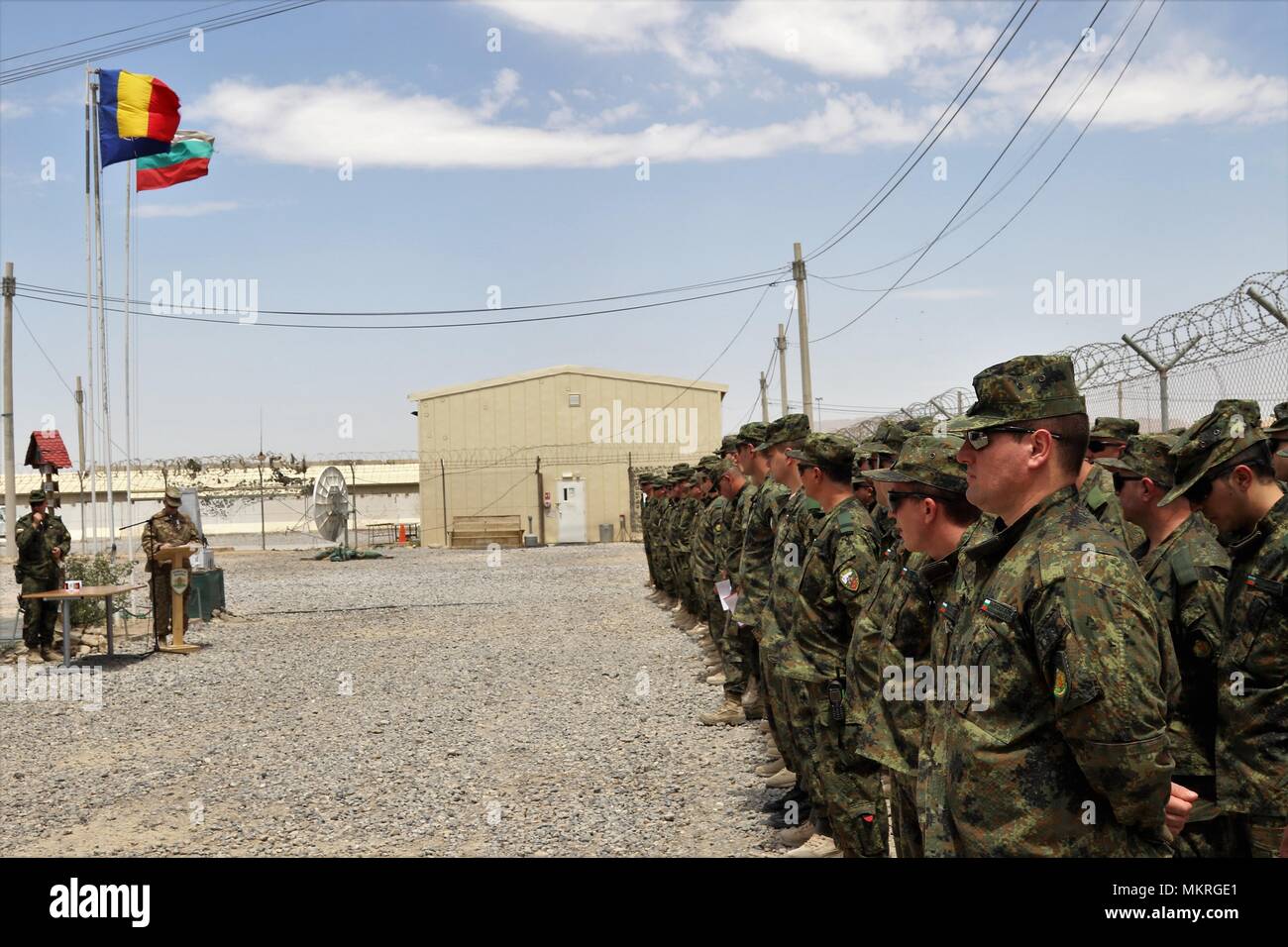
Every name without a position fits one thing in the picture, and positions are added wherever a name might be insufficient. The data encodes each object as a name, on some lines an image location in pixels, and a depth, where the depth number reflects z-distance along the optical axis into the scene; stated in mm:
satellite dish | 29234
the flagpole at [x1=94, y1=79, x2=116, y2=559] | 16359
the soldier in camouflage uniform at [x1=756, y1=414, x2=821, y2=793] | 5438
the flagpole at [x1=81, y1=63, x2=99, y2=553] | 16328
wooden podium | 13672
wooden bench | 39000
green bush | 14898
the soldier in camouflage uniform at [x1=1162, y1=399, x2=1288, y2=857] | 3189
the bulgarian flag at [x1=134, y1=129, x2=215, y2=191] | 17938
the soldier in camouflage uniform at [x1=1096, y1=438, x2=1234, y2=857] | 3453
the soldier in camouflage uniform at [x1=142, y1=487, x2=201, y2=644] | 14148
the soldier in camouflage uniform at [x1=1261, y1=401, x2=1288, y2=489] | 4473
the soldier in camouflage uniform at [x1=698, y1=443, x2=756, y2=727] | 8797
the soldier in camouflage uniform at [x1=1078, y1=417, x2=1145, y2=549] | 4734
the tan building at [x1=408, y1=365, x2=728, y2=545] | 40000
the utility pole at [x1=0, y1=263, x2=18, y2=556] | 29312
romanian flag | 16781
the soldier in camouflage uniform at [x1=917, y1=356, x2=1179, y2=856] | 2385
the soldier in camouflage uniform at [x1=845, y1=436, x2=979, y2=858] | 3635
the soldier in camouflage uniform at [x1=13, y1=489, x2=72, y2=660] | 13297
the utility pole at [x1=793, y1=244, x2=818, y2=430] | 21672
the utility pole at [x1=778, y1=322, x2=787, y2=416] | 34238
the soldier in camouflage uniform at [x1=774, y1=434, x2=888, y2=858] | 4816
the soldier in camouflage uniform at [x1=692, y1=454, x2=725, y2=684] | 11609
